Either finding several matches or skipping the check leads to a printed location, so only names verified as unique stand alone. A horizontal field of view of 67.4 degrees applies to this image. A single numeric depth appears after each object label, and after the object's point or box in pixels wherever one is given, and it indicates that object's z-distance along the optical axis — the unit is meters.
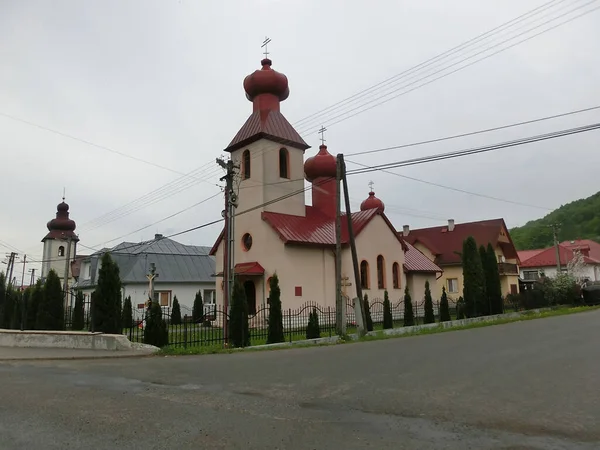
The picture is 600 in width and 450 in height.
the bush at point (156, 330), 14.31
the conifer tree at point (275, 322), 15.70
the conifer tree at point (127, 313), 21.13
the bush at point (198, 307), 29.30
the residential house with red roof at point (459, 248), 38.16
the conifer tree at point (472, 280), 24.34
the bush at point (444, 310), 21.50
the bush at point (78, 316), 18.33
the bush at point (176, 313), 27.68
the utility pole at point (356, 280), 16.81
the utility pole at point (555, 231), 41.27
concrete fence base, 13.98
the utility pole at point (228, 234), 15.16
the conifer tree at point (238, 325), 14.94
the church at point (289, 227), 22.69
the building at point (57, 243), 43.59
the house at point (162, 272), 31.47
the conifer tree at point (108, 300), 14.96
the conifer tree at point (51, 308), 17.72
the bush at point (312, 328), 16.22
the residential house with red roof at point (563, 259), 53.69
